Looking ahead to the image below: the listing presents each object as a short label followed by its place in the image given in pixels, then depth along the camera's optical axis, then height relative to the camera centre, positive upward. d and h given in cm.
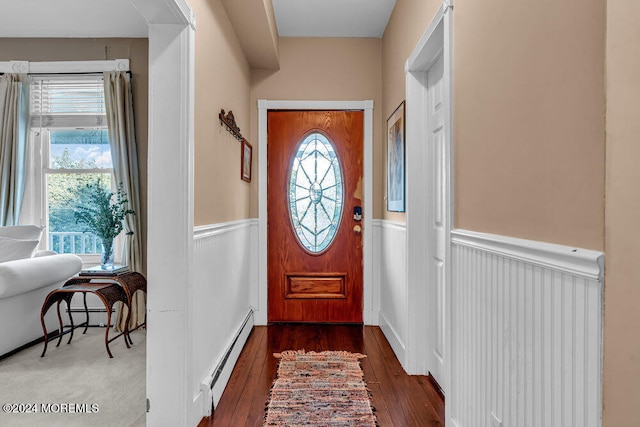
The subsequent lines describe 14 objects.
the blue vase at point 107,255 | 298 -37
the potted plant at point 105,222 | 296 -12
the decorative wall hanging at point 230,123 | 238 +53
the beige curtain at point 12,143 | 353 +57
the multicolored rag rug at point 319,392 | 188 -102
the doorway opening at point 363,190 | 352 +14
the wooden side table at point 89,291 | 267 -62
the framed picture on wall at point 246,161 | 306 +36
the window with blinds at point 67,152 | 368 +51
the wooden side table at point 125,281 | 279 -55
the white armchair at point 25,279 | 264 -52
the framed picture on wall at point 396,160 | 266 +33
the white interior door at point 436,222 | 225 -10
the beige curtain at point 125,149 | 350 +51
